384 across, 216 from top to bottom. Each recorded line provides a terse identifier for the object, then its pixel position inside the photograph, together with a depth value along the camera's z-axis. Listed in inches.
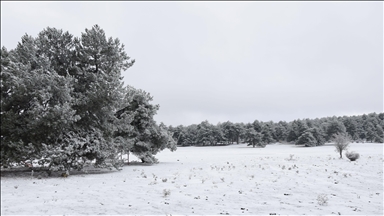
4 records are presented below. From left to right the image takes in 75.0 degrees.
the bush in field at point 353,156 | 890.1
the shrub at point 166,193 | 380.8
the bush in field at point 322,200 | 339.3
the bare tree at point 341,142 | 1050.7
